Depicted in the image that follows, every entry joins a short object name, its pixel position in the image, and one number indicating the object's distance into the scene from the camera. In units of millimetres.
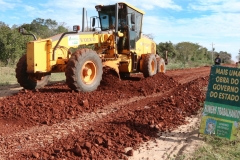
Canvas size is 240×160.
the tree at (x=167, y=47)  36772
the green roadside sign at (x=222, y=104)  4617
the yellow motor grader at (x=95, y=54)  7270
